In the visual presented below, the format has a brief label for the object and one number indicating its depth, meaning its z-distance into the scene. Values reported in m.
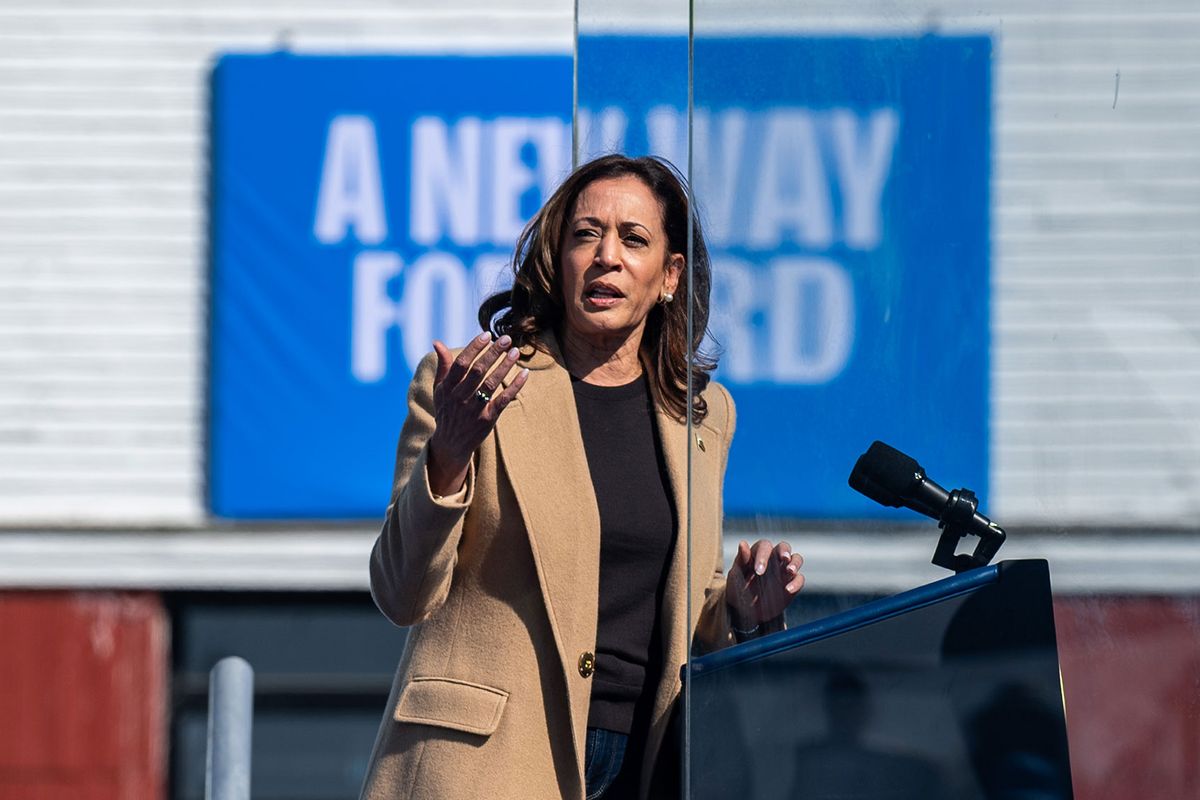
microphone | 9.83
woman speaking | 10.51
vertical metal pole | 11.42
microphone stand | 9.82
